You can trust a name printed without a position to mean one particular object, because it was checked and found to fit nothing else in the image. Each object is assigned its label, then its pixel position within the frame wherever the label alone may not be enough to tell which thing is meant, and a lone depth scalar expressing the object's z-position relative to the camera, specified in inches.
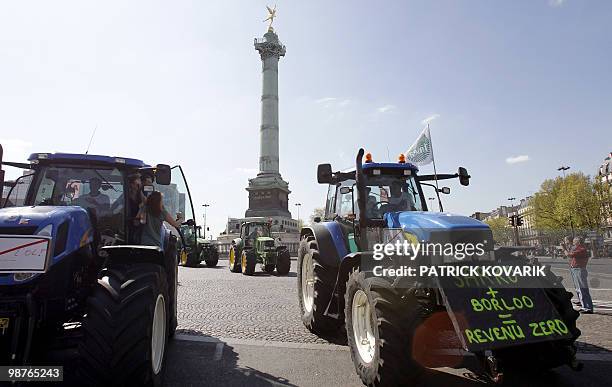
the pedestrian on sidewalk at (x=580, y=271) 297.7
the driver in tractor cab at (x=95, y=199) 170.9
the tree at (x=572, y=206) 1625.2
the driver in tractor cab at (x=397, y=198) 213.9
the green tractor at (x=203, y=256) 847.6
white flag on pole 263.8
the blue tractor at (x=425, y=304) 128.1
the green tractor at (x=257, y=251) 625.3
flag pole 226.2
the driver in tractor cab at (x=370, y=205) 209.5
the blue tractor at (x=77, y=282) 112.7
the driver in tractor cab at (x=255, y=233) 722.8
